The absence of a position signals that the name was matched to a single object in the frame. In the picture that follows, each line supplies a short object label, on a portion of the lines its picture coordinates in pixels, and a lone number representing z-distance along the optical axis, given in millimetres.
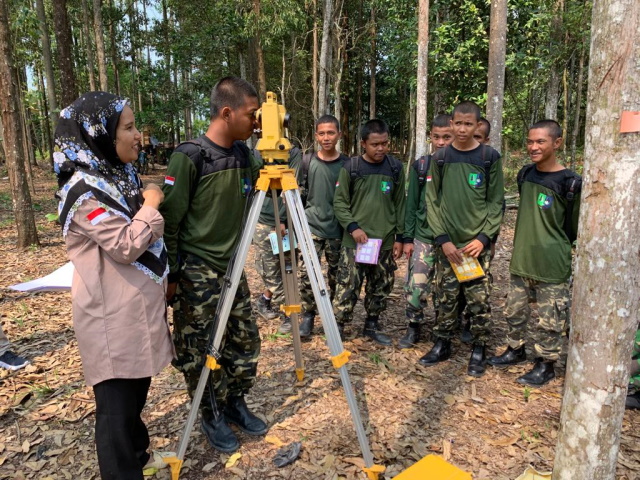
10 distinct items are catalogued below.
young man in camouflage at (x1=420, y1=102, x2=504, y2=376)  3549
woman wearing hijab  1892
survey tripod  2322
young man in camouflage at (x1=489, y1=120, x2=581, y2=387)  3352
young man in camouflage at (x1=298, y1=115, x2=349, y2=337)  4324
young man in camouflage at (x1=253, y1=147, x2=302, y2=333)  4577
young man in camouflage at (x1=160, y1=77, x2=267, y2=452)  2447
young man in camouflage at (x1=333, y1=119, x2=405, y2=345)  4039
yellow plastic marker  2113
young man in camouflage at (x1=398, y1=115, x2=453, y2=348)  4082
